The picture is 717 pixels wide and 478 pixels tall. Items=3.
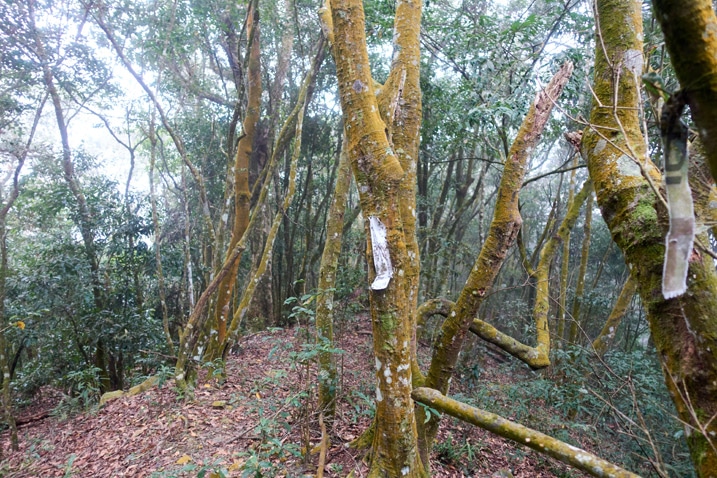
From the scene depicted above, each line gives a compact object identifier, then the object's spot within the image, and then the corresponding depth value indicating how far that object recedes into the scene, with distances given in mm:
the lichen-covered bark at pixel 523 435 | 1699
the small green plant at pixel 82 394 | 6289
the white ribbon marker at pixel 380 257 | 2061
